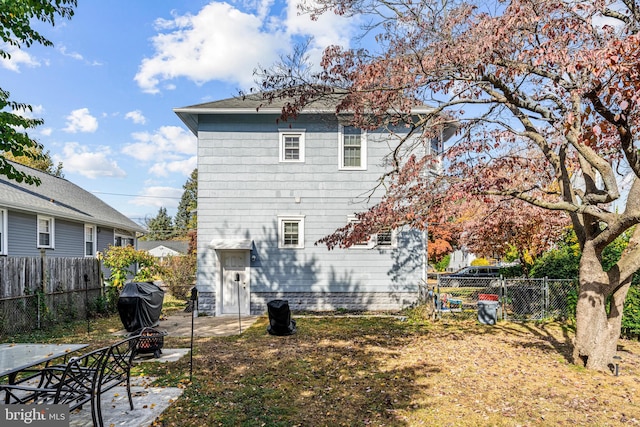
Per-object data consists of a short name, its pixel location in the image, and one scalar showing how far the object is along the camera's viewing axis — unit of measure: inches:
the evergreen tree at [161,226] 2320.4
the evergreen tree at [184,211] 2142.0
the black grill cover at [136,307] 306.3
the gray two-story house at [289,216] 486.3
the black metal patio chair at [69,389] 140.4
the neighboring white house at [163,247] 1721.2
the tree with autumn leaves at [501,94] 195.8
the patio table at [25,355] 159.5
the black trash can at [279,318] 356.5
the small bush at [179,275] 641.6
